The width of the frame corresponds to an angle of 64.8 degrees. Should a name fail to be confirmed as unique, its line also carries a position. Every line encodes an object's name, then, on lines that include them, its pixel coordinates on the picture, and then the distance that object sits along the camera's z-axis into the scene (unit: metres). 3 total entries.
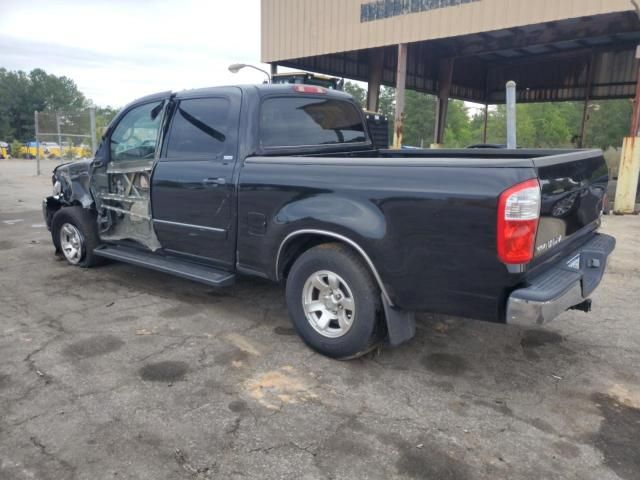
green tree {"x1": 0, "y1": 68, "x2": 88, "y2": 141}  76.50
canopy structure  13.23
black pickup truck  2.76
